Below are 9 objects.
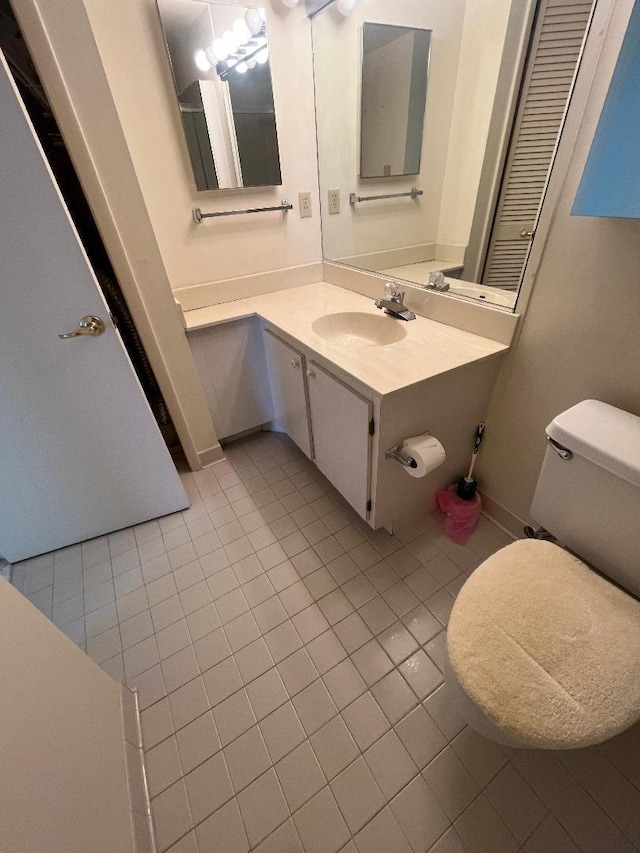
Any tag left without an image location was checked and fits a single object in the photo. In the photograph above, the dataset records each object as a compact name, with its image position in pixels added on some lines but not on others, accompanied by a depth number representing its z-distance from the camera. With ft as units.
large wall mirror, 3.54
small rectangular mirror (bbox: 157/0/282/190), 4.15
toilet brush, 4.77
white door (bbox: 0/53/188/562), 3.04
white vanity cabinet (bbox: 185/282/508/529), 3.66
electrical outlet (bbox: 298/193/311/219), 5.69
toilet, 2.23
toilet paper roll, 3.68
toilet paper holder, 3.78
